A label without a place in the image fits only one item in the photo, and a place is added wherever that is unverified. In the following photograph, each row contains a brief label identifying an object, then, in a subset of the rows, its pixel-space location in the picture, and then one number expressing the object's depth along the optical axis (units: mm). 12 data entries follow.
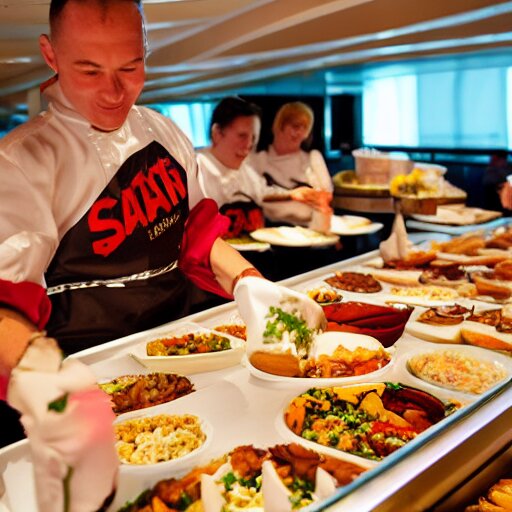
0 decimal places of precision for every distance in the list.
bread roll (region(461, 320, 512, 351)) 1804
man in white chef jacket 833
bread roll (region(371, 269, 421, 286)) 2477
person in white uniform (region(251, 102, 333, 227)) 2996
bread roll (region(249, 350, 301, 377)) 1515
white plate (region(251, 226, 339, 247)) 2859
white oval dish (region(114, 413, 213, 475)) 1104
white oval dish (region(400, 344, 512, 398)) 1502
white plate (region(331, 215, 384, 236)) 3172
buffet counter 1072
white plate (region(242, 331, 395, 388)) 1482
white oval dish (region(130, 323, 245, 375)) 1562
